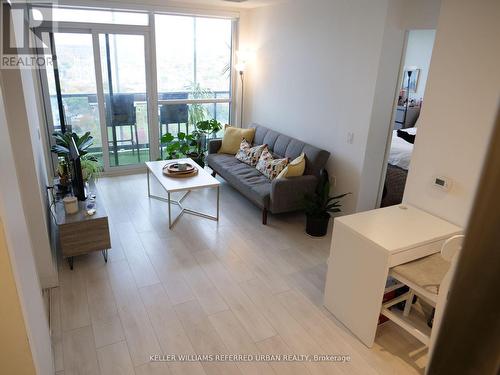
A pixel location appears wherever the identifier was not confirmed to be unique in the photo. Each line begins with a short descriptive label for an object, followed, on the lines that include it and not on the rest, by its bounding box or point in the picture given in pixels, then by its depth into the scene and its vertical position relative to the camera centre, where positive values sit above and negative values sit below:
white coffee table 4.00 -1.23
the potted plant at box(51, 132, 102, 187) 3.70 -0.96
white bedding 4.99 -1.02
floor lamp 5.98 -0.03
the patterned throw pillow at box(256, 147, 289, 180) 4.49 -1.12
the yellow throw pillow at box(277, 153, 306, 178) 4.18 -1.05
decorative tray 4.32 -1.18
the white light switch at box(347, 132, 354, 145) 4.09 -0.67
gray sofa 4.09 -1.26
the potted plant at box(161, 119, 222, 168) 5.62 -1.12
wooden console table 3.13 -1.40
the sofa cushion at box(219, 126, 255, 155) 5.56 -1.00
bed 4.74 -1.24
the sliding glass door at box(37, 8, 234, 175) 4.94 -0.17
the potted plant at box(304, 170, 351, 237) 3.97 -1.44
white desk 2.41 -1.15
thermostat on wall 2.71 -0.74
